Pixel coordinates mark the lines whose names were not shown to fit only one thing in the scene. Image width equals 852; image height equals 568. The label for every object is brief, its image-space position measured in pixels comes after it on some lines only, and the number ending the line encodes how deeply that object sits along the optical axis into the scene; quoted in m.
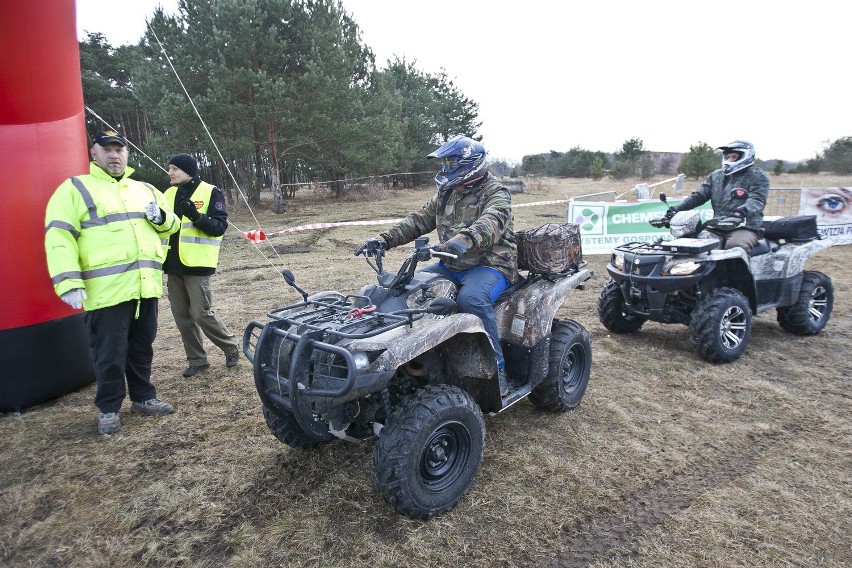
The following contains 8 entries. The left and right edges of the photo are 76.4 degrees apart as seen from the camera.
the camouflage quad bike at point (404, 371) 2.68
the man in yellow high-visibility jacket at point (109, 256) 3.64
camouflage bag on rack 3.92
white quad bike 5.12
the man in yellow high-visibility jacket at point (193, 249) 4.73
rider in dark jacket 5.53
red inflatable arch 4.04
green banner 10.27
